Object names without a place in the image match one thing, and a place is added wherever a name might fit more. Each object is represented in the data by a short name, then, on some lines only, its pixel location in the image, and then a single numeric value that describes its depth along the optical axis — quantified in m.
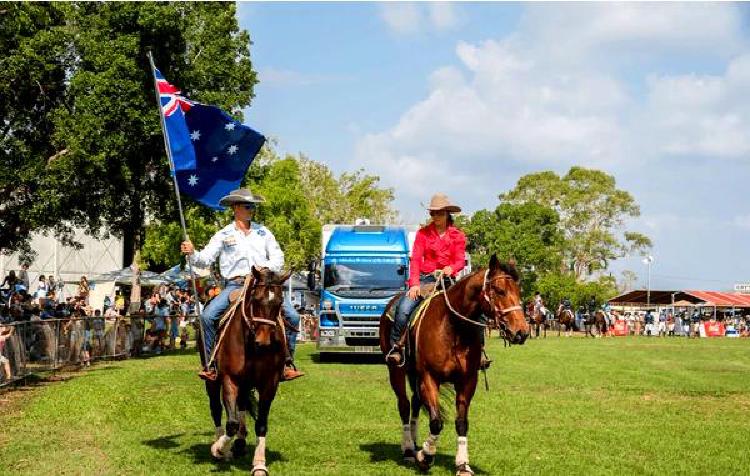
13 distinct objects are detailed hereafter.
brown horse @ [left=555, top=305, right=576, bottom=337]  62.75
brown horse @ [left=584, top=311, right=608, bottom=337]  61.09
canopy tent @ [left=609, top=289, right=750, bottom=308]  89.19
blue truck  27.44
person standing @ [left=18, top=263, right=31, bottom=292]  30.94
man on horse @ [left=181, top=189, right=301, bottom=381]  11.08
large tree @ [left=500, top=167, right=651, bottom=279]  93.19
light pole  89.52
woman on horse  11.21
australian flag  13.78
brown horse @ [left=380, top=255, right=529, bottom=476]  9.79
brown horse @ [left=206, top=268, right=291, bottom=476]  10.02
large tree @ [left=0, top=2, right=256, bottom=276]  28.81
